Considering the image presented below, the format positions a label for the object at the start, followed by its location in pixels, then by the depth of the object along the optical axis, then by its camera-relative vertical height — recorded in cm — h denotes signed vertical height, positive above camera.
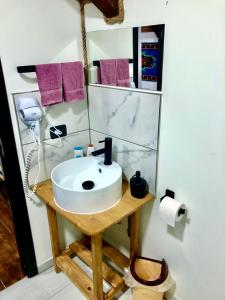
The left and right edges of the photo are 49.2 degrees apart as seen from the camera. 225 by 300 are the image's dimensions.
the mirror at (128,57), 125 +2
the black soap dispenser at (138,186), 146 -71
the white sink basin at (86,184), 133 -71
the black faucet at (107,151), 153 -54
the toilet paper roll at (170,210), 130 -77
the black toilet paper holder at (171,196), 134 -74
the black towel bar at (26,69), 135 -4
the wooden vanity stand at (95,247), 131 -120
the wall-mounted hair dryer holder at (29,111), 139 -27
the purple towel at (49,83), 142 -12
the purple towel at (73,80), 152 -12
